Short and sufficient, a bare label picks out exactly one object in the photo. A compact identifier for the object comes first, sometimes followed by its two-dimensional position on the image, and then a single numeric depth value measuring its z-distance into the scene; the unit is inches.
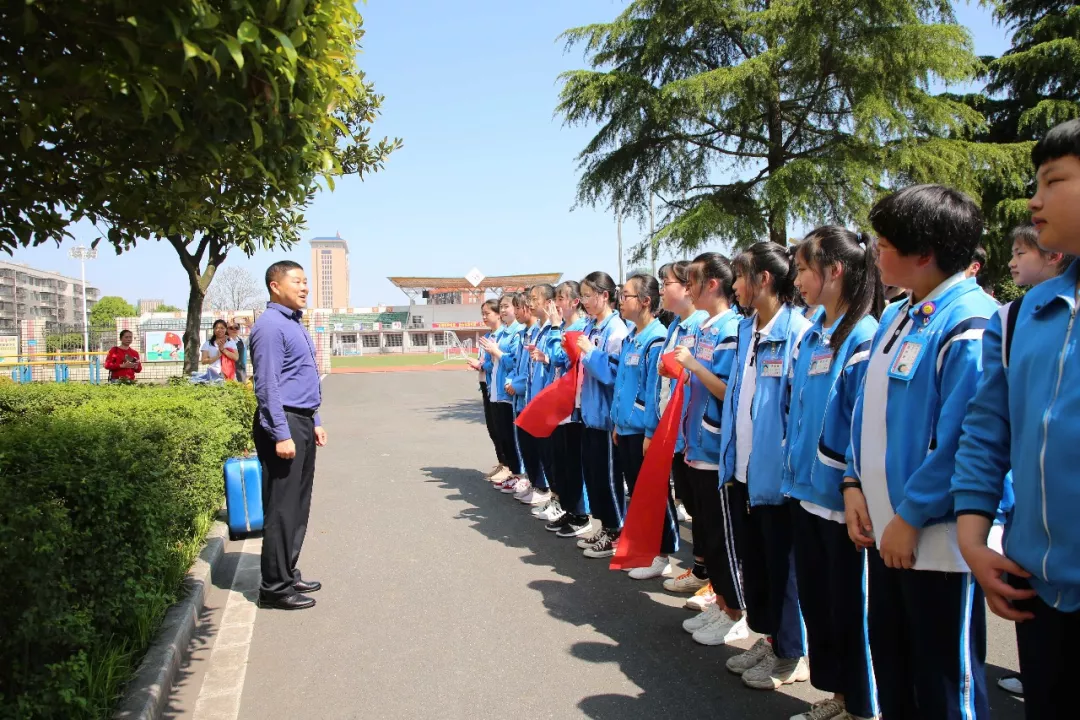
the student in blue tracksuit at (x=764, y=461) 136.5
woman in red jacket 576.1
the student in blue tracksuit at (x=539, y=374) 280.8
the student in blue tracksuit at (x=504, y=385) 327.6
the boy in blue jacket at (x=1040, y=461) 67.1
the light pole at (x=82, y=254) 1877.5
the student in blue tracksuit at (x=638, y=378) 203.9
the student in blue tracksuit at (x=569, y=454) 255.4
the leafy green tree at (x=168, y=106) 86.2
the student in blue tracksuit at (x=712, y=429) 160.2
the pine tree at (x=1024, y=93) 498.6
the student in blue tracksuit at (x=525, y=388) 305.3
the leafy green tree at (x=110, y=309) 3680.6
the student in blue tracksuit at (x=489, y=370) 359.3
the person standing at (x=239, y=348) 588.9
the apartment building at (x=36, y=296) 3804.1
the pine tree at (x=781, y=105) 443.5
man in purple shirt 191.5
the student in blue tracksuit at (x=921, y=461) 89.2
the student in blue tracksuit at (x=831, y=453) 114.1
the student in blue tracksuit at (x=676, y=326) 189.0
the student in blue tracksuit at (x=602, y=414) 231.1
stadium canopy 2539.4
